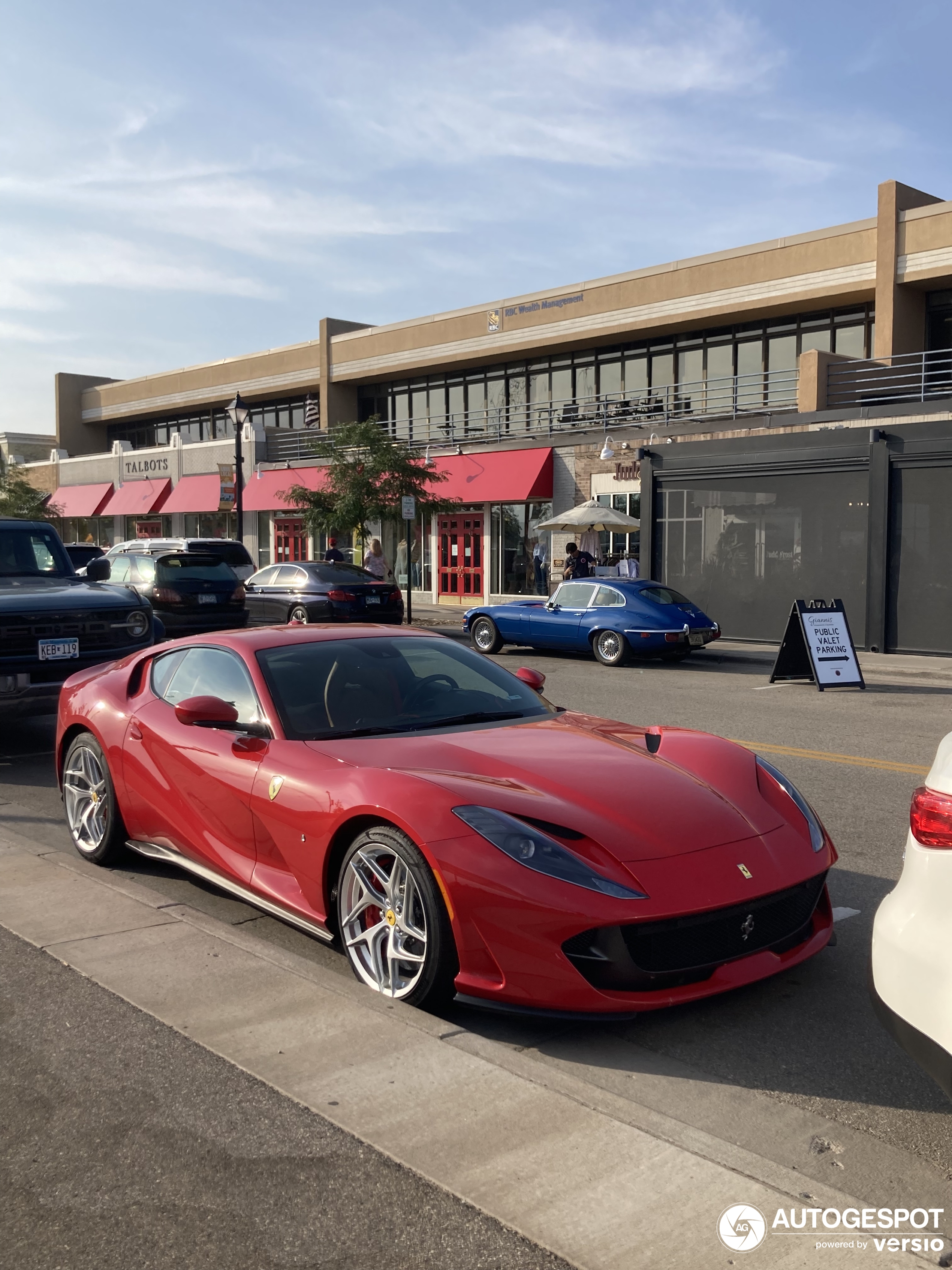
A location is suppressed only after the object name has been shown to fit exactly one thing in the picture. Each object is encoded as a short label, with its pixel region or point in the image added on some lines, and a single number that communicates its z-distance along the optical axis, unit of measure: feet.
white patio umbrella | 82.23
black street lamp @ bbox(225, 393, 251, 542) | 90.63
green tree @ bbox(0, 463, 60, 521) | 158.30
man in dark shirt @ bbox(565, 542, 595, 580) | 78.74
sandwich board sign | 49.85
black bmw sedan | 69.56
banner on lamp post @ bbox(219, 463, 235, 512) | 132.05
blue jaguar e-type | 58.34
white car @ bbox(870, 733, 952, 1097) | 9.25
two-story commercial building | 70.18
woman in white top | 81.87
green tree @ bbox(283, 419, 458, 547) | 89.10
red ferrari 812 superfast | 12.65
